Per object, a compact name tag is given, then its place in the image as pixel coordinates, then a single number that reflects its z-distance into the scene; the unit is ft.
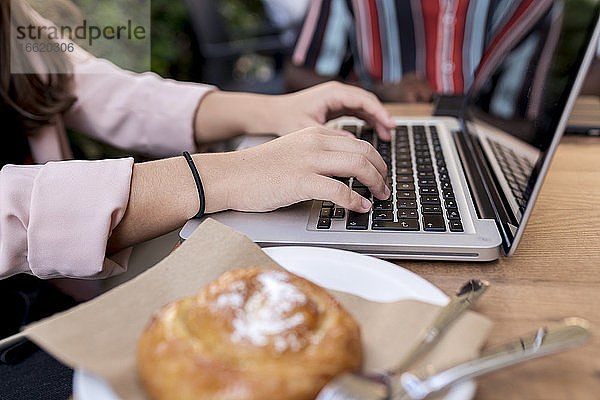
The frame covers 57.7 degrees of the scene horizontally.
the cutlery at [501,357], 1.10
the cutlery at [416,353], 1.07
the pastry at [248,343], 1.07
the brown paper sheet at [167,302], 1.19
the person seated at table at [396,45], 4.79
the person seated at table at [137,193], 1.79
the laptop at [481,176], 1.71
